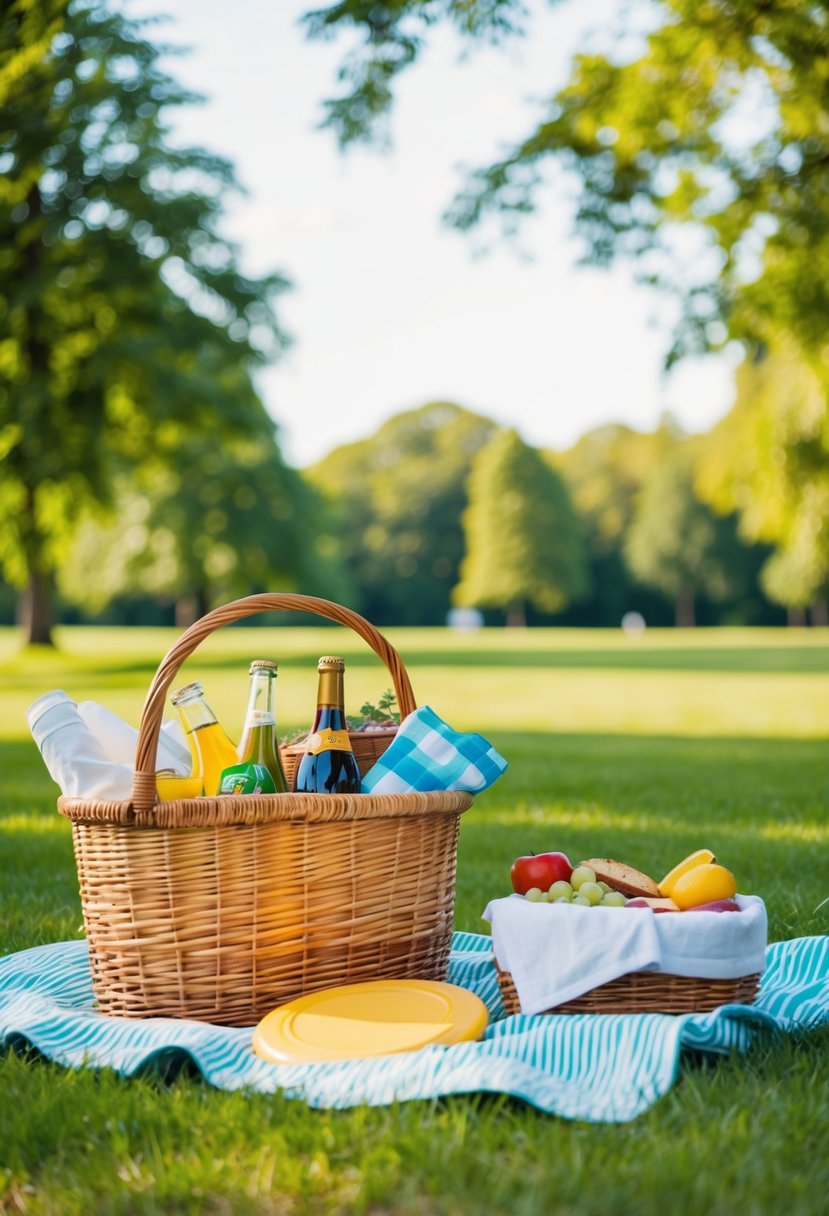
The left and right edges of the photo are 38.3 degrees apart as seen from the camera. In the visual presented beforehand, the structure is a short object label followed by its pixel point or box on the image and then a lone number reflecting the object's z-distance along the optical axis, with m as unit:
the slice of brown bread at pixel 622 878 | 2.98
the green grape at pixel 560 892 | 2.85
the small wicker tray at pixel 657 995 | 2.64
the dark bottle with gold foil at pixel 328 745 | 3.06
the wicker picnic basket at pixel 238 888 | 2.70
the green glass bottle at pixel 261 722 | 3.02
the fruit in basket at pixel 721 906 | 2.78
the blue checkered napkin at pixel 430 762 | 2.93
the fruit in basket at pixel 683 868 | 2.98
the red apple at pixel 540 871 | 2.95
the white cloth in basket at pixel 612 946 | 2.58
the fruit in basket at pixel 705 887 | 2.85
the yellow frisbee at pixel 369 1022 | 2.46
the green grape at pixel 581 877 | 2.93
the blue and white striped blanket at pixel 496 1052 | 2.22
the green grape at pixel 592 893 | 2.84
